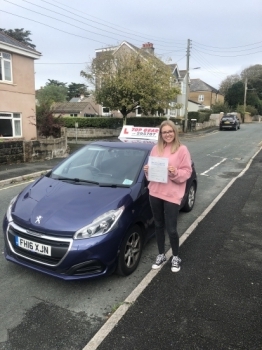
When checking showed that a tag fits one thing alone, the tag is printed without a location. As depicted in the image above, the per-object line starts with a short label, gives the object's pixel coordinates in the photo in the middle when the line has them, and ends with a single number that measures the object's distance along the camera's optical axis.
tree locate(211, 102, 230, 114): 50.72
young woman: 3.34
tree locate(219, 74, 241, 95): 73.44
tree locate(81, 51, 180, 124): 24.12
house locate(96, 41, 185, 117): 28.65
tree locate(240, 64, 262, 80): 69.25
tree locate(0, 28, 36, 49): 54.59
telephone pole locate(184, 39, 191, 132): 29.96
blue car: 2.99
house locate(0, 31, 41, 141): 16.89
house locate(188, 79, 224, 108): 66.12
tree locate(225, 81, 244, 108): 60.28
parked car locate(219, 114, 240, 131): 34.53
